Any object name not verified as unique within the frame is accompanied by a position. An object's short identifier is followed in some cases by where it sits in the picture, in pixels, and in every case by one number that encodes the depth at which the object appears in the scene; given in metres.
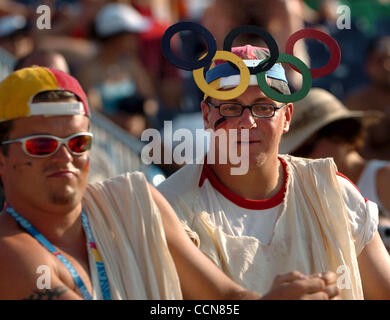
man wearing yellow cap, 5.72
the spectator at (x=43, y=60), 9.37
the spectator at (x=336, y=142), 9.76
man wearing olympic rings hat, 6.63
